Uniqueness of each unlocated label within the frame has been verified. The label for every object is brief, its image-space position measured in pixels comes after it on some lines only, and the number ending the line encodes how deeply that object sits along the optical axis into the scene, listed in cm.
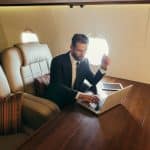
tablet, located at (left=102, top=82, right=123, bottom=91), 203
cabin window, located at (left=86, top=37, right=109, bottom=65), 212
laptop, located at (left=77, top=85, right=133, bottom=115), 154
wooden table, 120
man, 178
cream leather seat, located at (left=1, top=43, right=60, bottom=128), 177
